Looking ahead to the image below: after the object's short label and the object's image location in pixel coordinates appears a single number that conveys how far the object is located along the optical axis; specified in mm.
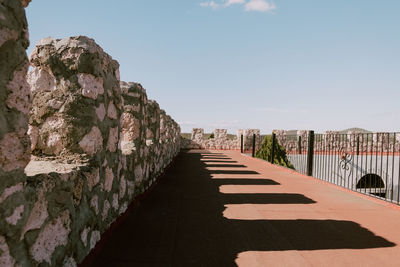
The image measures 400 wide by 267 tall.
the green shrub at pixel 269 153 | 14117
